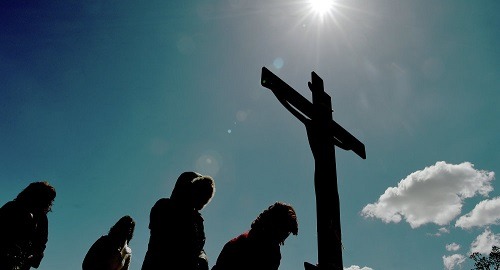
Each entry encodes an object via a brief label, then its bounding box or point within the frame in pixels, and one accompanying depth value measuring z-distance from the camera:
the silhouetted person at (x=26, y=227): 3.51
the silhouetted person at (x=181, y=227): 2.31
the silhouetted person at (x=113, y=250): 4.03
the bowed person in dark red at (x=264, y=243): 3.02
